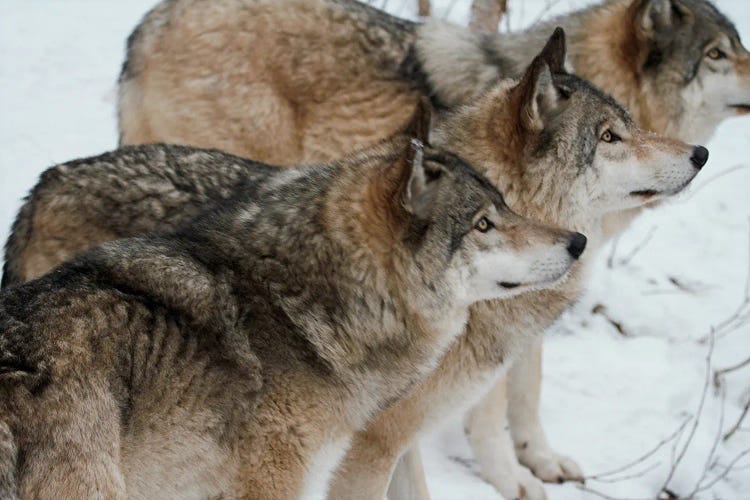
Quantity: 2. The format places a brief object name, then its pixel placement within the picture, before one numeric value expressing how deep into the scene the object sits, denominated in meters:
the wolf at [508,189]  8.22
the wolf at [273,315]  6.36
